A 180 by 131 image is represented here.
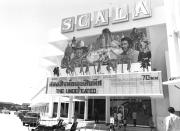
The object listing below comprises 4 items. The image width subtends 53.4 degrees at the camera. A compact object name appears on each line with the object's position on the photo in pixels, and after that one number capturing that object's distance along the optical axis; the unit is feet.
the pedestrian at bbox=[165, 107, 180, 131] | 20.56
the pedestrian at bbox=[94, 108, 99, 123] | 78.00
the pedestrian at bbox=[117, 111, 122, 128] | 55.16
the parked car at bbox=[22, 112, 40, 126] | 61.81
